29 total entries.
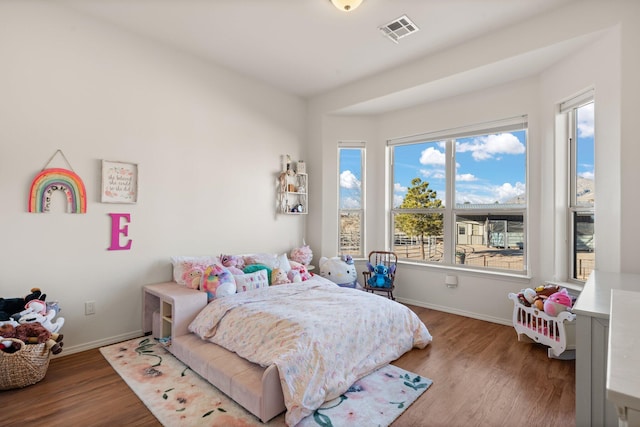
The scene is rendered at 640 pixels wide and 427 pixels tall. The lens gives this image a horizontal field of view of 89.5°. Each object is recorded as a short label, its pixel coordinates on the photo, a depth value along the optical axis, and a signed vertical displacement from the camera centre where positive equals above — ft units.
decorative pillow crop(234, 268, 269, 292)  10.48 -2.23
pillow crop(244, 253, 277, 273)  12.17 -1.75
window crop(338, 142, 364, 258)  16.02 +0.79
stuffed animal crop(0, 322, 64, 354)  7.15 -2.78
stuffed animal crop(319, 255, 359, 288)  14.01 -2.50
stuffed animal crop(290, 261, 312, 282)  12.18 -2.18
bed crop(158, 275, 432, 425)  6.40 -3.09
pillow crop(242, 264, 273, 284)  11.43 -1.96
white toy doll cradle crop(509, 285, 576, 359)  8.88 -2.99
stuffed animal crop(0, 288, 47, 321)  7.64 -2.26
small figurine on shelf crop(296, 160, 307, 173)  15.40 +2.26
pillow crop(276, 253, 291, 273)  12.54 -1.96
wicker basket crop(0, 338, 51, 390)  7.00 -3.43
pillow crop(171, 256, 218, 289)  10.27 -1.83
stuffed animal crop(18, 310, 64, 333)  7.63 -2.60
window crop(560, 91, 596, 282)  10.15 +1.06
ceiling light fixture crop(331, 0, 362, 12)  8.52 +5.62
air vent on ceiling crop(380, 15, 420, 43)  9.75 +5.87
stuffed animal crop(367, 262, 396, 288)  13.82 -2.66
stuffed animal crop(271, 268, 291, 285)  11.41 -2.24
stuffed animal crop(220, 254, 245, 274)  11.56 -1.75
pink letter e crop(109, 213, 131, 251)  9.95 -0.58
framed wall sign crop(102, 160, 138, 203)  9.80 +0.95
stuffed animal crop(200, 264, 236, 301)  9.82 -2.15
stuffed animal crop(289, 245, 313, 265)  14.66 -1.87
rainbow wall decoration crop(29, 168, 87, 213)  8.61 +0.63
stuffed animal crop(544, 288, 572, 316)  9.09 -2.47
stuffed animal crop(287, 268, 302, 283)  11.85 -2.30
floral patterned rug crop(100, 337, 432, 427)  6.27 -3.99
